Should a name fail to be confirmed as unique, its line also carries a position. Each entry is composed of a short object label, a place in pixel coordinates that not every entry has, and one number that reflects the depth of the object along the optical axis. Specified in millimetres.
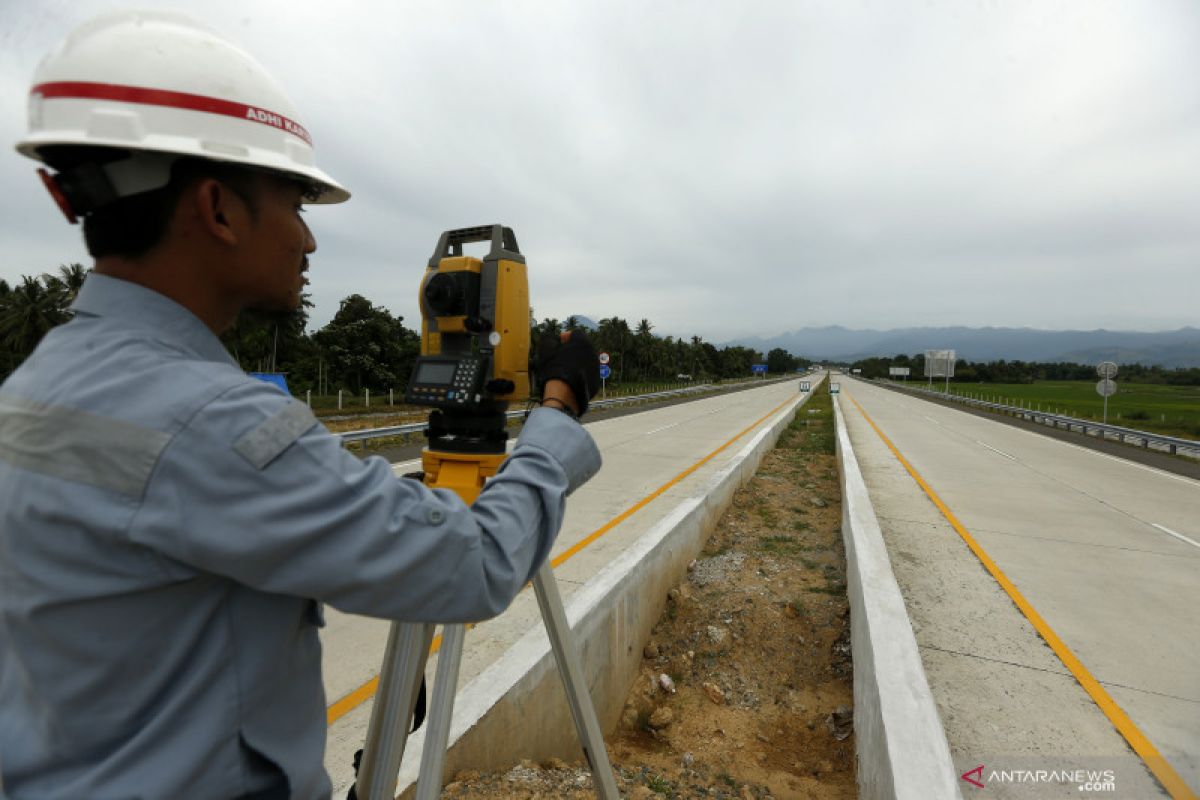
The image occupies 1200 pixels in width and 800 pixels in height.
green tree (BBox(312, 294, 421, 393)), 42375
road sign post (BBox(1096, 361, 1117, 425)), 21838
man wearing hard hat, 819
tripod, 1419
